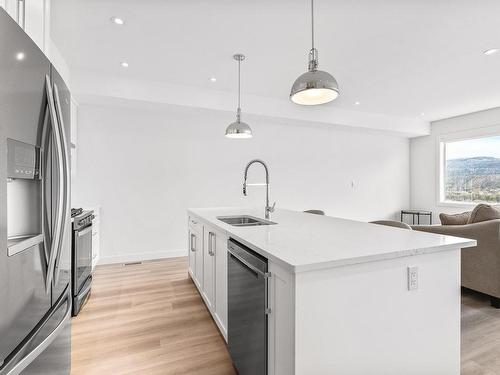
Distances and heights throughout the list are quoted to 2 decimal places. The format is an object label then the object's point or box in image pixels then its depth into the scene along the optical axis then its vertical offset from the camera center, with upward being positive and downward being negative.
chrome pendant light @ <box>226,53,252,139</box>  3.09 +0.64
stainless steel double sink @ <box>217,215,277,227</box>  2.61 -0.33
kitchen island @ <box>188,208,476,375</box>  1.14 -0.54
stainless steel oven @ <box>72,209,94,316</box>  2.42 -0.68
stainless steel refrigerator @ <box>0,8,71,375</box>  0.80 -0.08
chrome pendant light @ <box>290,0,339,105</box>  1.69 +0.65
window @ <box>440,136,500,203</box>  5.48 +0.35
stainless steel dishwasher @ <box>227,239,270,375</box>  1.33 -0.67
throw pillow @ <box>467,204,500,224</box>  2.87 -0.29
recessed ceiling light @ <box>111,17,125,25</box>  2.49 +1.54
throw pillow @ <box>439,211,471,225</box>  3.24 -0.40
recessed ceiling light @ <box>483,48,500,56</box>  3.10 +1.57
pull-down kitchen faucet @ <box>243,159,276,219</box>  2.67 -0.23
